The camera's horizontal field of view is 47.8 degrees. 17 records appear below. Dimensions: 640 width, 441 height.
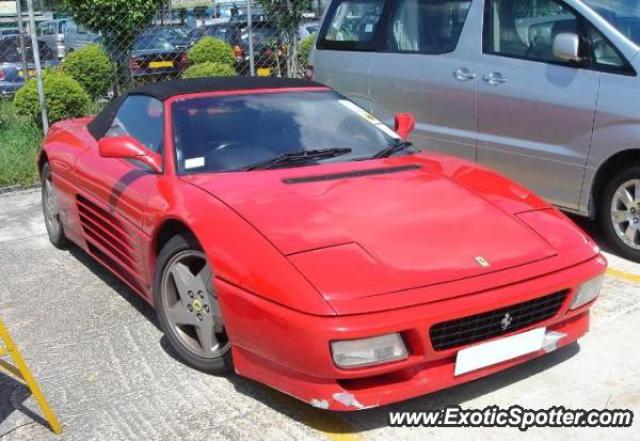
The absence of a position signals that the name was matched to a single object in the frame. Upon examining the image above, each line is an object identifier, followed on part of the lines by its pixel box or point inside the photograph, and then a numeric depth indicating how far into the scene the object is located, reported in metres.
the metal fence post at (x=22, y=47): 8.78
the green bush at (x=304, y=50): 11.59
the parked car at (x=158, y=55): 10.91
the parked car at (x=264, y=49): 11.13
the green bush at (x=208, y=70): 9.91
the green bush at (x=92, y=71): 9.91
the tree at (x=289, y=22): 11.10
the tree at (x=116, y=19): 9.33
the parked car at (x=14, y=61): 12.08
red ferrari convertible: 2.62
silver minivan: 4.59
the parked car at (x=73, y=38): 12.87
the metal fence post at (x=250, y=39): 9.05
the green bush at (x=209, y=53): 11.46
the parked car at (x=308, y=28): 15.21
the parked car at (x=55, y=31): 13.39
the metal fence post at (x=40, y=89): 7.47
